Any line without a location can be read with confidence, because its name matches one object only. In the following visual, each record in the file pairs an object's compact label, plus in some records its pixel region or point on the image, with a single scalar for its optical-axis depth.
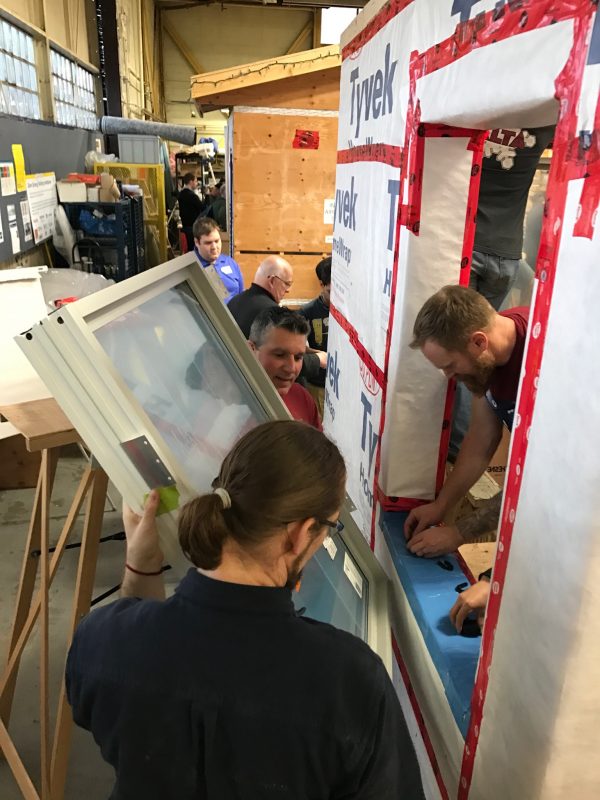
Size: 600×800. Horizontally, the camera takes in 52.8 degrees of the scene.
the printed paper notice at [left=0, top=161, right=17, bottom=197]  4.69
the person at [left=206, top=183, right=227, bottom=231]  8.59
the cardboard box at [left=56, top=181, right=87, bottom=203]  6.42
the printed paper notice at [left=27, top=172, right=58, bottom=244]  5.48
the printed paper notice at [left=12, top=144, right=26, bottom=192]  5.13
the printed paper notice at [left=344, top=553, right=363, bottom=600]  1.95
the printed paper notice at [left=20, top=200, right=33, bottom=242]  5.24
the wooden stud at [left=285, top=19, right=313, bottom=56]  15.86
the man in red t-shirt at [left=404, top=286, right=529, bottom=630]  1.77
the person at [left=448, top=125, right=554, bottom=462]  2.48
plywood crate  5.74
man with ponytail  0.96
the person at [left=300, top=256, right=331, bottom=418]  4.17
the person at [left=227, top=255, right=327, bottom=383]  3.75
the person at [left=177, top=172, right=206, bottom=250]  10.37
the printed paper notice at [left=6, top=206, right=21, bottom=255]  4.84
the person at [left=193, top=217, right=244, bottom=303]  4.94
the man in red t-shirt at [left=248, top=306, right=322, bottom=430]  2.52
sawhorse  1.71
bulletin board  4.77
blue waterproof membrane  1.52
